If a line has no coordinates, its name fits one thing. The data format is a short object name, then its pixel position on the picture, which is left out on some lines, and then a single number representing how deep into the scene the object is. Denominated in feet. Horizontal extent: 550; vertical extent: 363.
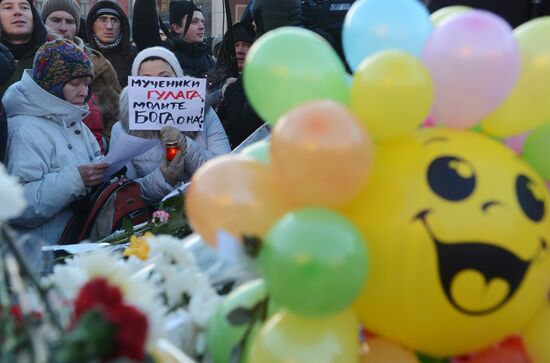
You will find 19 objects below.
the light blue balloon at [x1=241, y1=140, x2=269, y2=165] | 5.41
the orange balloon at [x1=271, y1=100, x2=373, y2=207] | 4.52
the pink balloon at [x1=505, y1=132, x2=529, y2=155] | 5.82
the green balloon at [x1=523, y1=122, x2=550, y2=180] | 5.62
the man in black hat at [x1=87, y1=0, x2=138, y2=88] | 17.20
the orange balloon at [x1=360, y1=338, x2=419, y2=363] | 5.32
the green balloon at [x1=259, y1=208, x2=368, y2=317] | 4.48
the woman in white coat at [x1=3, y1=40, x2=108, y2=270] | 11.33
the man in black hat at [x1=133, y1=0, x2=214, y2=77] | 18.34
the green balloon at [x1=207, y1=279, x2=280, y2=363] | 5.68
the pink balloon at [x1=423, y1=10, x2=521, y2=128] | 5.13
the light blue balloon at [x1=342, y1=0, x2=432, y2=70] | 5.51
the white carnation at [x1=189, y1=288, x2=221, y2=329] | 6.21
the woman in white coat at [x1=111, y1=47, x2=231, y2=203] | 12.23
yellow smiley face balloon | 4.99
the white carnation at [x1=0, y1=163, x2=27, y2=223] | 4.36
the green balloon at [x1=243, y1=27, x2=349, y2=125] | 5.18
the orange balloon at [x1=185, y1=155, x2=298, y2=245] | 4.89
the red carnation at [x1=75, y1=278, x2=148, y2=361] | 4.08
